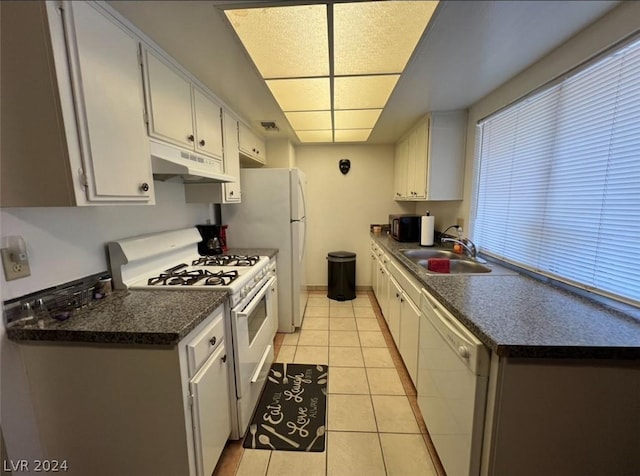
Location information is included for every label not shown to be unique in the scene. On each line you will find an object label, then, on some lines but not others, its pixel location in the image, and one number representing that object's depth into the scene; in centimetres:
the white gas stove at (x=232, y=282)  151
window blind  118
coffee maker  241
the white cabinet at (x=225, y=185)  223
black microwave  308
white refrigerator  273
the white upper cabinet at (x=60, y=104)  93
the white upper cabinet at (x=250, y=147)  264
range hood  141
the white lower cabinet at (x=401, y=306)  184
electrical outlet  105
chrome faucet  229
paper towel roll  271
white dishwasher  102
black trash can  375
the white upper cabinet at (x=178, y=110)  139
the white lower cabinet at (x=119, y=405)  106
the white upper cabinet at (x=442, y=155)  253
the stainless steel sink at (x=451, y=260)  210
